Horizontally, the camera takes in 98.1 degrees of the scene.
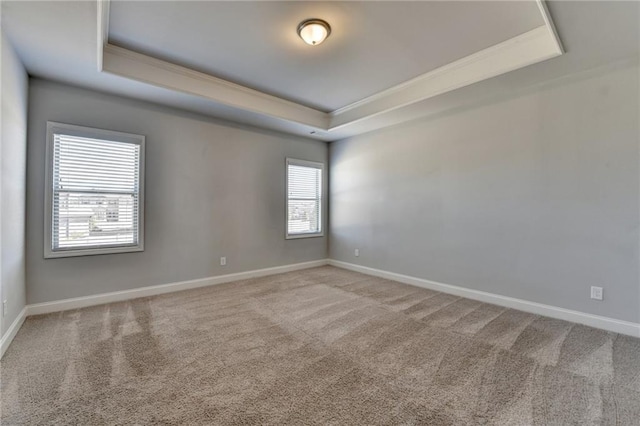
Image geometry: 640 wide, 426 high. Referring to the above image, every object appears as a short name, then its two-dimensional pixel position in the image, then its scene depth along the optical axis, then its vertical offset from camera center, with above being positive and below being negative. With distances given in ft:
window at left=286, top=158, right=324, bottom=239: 17.72 +1.08
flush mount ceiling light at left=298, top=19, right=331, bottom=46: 8.20 +5.59
